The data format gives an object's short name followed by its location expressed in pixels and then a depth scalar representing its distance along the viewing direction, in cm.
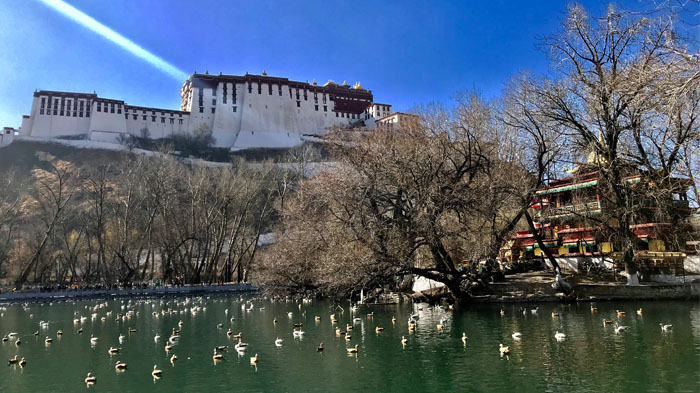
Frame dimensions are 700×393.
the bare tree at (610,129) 1914
